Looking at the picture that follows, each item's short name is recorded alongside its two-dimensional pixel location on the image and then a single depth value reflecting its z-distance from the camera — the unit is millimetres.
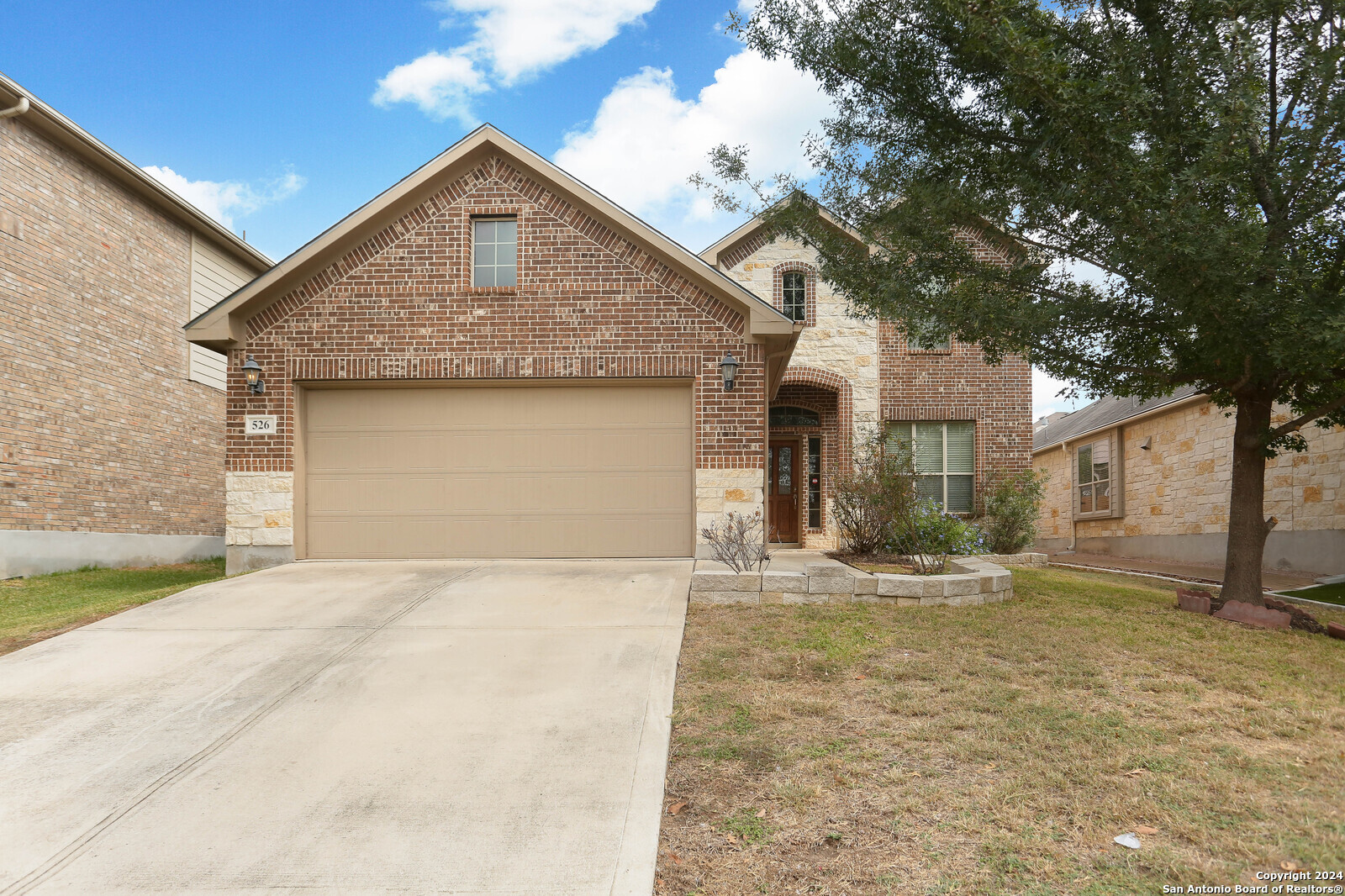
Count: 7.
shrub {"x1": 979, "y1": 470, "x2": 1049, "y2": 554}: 14688
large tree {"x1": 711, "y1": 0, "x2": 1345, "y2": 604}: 6883
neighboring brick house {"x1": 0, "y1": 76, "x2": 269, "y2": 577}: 11867
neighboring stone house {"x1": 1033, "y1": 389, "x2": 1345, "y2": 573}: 13070
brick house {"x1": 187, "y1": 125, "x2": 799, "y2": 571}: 10414
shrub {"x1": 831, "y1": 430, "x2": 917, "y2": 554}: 10539
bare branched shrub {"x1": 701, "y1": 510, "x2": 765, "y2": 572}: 9062
